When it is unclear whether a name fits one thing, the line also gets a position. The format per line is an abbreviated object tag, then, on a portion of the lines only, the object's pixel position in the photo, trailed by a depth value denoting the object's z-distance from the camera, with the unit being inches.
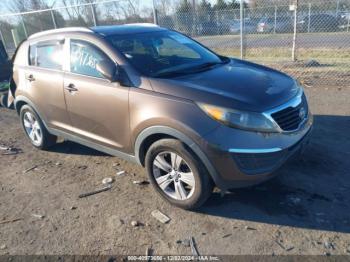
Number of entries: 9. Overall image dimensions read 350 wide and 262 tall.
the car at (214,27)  442.6
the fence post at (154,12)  379.9
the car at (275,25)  504.1
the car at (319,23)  510.9
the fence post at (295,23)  330.4
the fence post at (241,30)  328.5
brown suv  115.8
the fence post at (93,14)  432.3
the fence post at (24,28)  599.8
